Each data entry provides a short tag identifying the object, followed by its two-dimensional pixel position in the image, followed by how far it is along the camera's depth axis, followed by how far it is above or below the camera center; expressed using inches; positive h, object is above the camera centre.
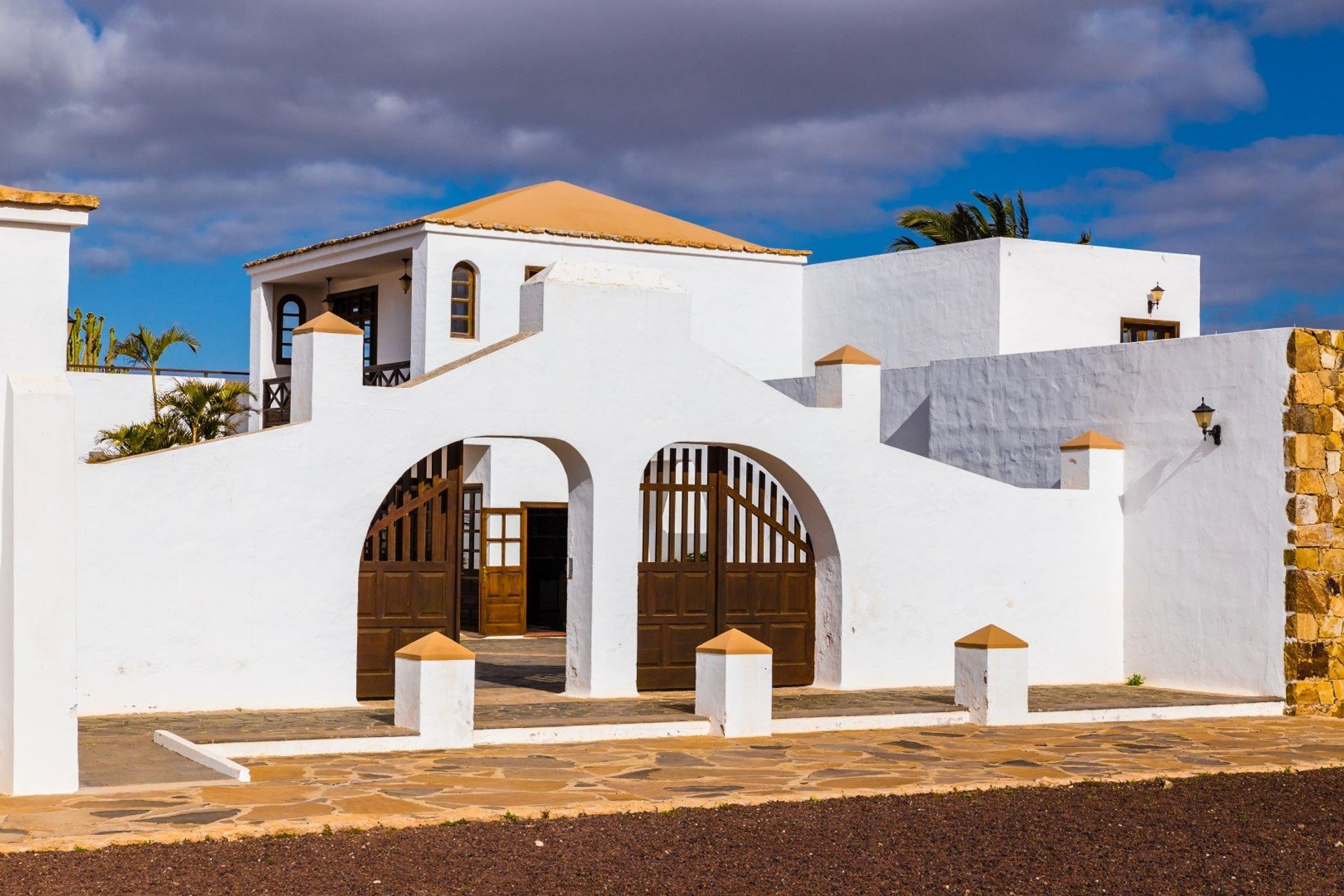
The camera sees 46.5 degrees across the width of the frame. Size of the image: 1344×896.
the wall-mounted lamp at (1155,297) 895.1 +132.1
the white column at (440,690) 420.5 -45.7
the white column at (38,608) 332.5 -19.2
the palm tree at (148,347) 1003.3 +111.2
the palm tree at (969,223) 1237.1 +240.8
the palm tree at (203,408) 872.9 +62.9
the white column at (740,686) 459.8 -47.8
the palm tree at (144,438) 840.3 +44.2
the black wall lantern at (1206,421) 584.1 +40.0
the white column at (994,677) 496.7 -48.1
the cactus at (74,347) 1267.8 +141.7
